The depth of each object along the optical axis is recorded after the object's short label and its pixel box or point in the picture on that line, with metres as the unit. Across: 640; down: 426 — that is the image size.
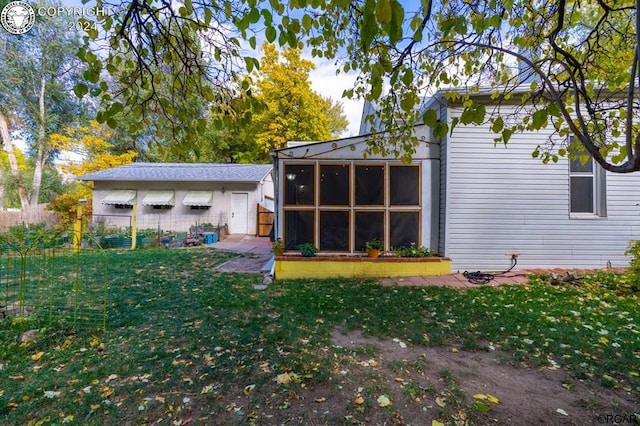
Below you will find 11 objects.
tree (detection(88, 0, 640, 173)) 1.95
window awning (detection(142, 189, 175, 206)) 14.62
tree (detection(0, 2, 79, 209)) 16.27
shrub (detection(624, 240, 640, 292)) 5.06
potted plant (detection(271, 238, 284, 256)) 6.51
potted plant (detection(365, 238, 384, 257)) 6.55
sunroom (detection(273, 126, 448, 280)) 6.81
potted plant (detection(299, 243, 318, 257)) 6.52
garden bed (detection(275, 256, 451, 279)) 6.44
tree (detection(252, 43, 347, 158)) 18.92
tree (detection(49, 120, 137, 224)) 17.02
